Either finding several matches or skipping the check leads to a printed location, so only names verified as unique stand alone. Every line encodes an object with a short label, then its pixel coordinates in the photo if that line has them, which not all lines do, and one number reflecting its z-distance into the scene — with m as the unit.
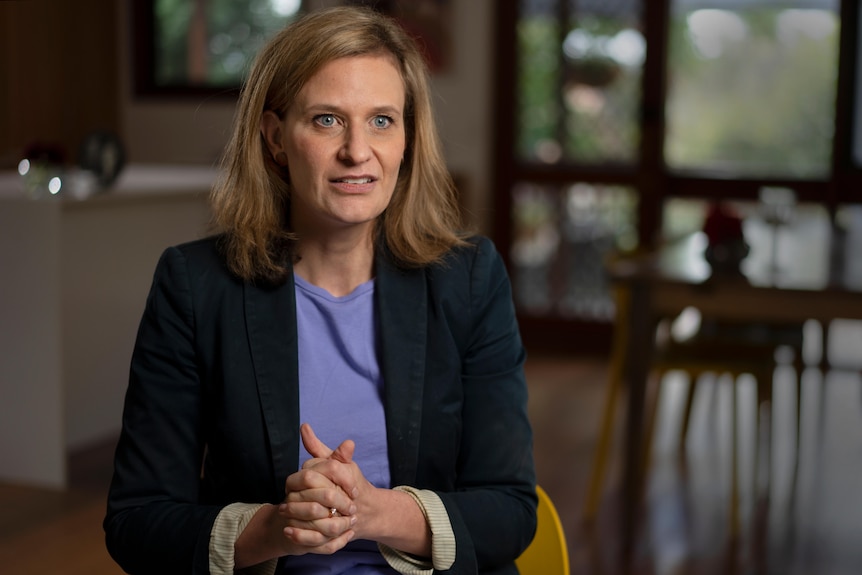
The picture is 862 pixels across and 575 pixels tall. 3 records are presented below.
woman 2.69
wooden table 5.66
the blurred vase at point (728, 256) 6.09
